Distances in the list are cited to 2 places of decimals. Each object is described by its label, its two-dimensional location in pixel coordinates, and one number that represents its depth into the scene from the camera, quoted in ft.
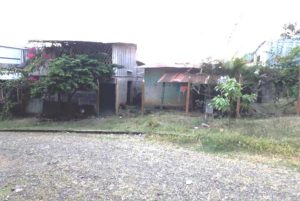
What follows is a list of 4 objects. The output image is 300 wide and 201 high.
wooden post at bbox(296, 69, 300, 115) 22.70
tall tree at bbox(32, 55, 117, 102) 24.85
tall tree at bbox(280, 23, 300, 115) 24.22
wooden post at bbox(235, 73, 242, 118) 23.17
